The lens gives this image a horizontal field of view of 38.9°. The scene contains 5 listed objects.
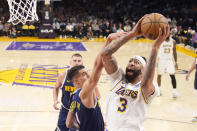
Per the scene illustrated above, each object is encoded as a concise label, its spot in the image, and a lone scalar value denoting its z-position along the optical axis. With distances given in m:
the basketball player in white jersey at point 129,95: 2.58
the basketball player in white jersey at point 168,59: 7.10
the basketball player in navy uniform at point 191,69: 5.58
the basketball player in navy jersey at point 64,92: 3.73
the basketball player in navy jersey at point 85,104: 2.40
